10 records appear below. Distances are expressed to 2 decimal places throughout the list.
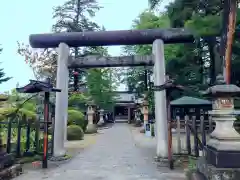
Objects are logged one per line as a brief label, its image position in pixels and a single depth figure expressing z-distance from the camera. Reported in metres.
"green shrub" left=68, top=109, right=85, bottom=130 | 14.11
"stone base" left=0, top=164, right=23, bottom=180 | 4.54
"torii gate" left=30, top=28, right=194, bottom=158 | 7.01
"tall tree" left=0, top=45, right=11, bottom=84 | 19.77
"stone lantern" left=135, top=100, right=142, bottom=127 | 24.59
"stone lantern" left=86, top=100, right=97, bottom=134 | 16.97
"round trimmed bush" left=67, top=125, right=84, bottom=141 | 12.11
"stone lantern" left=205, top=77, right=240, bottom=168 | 3.39
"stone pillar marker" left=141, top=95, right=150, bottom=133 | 18.73
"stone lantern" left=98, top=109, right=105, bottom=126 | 24.48
